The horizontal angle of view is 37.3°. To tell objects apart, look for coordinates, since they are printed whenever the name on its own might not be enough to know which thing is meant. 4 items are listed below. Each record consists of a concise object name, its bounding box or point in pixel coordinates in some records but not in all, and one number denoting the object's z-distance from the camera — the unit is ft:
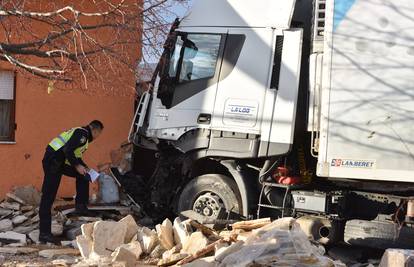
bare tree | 17.38
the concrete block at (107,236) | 22.38
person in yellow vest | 26.99
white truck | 23.36
